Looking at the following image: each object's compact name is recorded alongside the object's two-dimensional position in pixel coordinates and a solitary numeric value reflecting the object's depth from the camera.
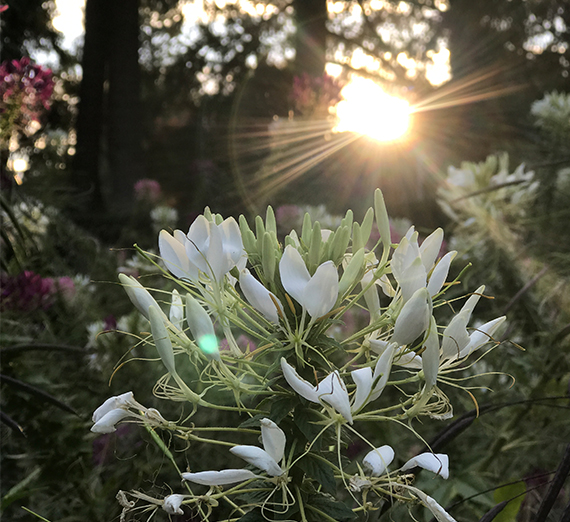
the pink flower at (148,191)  2.35
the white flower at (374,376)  0.37
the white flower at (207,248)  0.41
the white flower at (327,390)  0.36
